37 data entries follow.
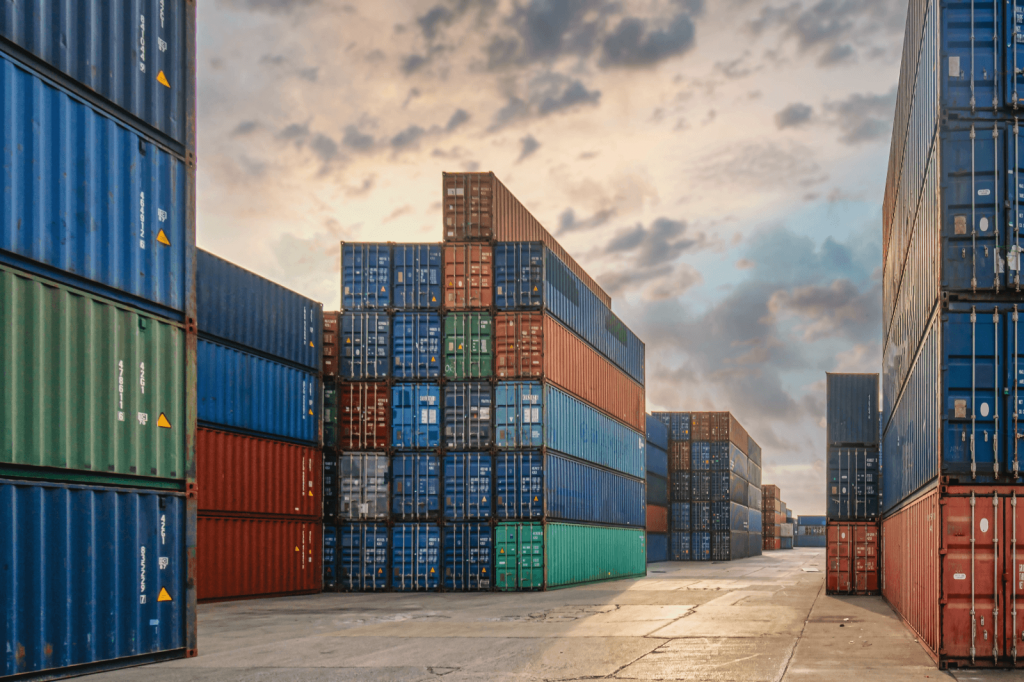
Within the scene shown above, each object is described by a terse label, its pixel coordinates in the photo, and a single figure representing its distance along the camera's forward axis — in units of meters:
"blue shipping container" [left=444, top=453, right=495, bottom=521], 35.44
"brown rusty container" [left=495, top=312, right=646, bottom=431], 35.78
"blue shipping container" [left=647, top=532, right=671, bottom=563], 76.31
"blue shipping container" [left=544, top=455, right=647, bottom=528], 36.88
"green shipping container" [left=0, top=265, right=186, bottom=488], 13.49
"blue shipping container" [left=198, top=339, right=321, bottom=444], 29.28
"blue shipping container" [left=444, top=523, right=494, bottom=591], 35.22
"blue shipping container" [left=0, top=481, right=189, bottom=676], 13.23
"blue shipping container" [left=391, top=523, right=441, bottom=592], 35.28
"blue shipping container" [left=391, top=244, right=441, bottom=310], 36.19
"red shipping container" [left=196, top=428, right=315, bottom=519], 29.03
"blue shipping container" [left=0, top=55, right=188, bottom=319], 13.66
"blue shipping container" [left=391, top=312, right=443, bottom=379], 36.06
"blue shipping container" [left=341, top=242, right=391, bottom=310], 36.38
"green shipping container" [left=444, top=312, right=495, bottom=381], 35.94
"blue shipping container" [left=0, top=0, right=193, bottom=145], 14.02
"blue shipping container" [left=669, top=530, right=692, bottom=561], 80.88
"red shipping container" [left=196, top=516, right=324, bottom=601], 28.92
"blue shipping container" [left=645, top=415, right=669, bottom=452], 73.81
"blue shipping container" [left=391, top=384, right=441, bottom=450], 35.91
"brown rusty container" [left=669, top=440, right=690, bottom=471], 81.06
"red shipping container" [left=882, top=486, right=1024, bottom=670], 15.50
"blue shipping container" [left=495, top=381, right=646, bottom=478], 35.66
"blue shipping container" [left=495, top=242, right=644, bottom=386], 36.00
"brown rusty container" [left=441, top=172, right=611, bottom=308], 36.47
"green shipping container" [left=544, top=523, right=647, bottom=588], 36.91
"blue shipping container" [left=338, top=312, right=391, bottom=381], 36.34
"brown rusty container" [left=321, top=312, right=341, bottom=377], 36.66
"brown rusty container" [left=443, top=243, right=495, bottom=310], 36.03
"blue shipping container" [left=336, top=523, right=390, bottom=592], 35.66
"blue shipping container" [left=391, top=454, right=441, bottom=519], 35.56
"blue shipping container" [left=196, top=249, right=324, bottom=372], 29.44
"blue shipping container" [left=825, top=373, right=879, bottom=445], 36.97
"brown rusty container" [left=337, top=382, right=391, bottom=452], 36.28
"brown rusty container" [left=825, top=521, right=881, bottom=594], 35.47
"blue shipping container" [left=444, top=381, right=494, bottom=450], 35.75
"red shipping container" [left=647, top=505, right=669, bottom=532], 76.38
